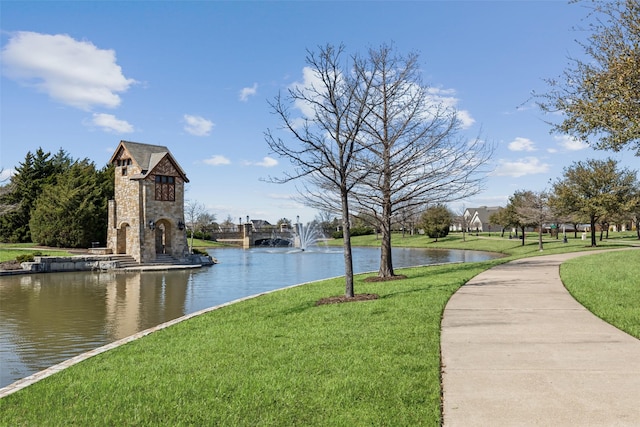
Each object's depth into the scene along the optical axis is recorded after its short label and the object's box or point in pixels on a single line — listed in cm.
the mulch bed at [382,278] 1606
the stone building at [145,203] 3356
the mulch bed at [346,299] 1151
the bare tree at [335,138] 1191
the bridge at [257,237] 8012
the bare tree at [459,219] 9466
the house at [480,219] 11050
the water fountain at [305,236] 7757
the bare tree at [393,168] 1572
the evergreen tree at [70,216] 4188
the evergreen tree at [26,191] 5047
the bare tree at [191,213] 6512
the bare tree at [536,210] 4013
